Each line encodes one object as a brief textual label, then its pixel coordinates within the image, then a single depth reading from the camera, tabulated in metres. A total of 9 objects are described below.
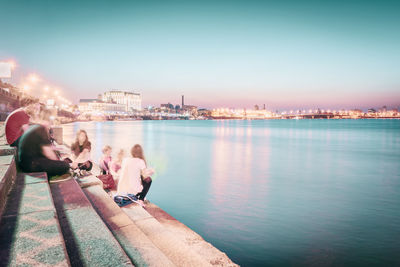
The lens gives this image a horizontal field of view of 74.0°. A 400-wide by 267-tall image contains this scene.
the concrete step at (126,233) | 3.46
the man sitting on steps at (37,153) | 5.51
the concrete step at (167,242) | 4.27
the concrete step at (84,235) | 2.96
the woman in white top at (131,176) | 6.65
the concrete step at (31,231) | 2.70
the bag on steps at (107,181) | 8.18
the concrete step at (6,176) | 3.79
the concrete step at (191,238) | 5.27
